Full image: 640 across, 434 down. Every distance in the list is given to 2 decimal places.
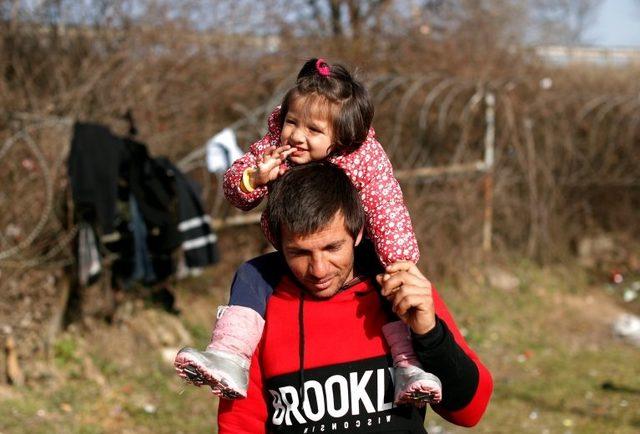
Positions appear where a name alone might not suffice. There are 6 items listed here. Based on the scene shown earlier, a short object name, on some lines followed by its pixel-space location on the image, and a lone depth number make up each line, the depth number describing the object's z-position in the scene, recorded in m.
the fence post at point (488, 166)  9.44
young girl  2.11
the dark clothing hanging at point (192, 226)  5.90
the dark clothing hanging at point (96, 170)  5.40
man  2.03
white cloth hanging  6.26
